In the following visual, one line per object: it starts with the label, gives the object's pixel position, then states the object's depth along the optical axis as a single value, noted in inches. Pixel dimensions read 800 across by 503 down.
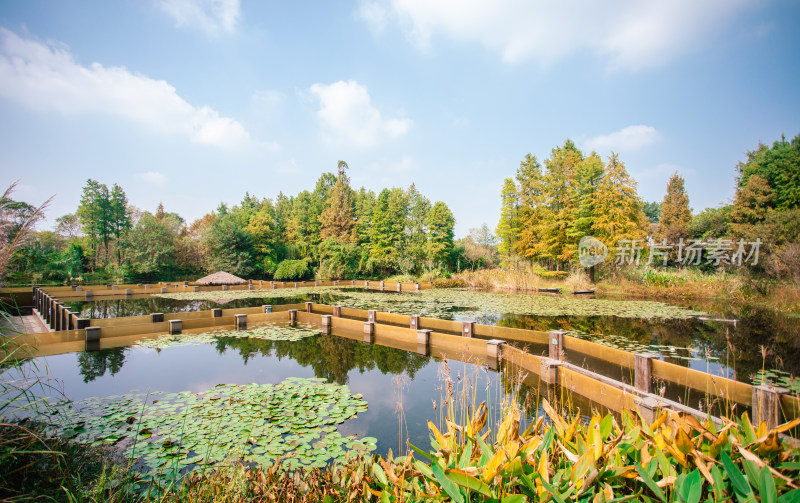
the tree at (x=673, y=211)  1026.9
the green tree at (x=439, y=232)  997.8
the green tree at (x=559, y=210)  797.2
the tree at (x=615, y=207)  714.8
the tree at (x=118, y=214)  1068.5
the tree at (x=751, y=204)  736.3
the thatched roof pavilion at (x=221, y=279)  794.8
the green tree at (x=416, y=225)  1017.7
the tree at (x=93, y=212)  1027.9
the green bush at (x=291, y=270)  1067.3
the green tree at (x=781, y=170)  724.0
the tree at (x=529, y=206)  864.9
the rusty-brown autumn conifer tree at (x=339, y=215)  1171.9
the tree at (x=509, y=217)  922.7
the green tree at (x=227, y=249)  992.2
